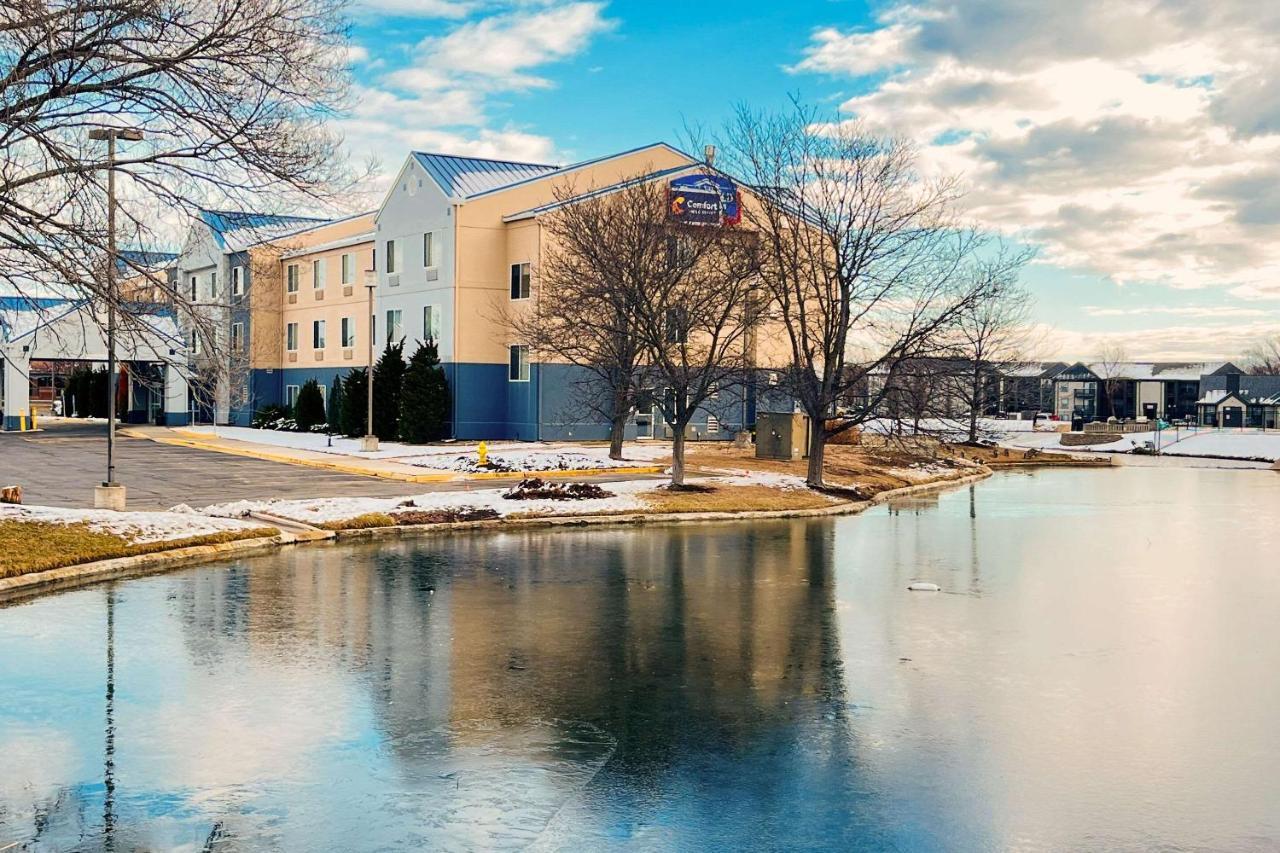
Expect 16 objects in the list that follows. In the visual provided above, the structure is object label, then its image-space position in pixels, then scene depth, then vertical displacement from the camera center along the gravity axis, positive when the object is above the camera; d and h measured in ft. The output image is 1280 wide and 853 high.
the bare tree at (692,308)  94.68 +8.91
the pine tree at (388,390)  151.64 +2.53
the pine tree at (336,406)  165.76 +0.36
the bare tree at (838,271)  96.78 +12.19
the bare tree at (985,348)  96.43 +9.18
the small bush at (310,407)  177.58 +0.21
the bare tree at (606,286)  101.19 +11.67
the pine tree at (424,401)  144.97 +1.01
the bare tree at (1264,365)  533.14 +23.98
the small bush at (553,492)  83.92 -6.18
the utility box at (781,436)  133.39 -3.00
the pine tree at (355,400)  157.17 +1.19
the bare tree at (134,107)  49.11 +13.90
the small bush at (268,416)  188.44 -1.31
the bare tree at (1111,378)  451.53 +14.03
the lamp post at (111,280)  50.41 +5.54
